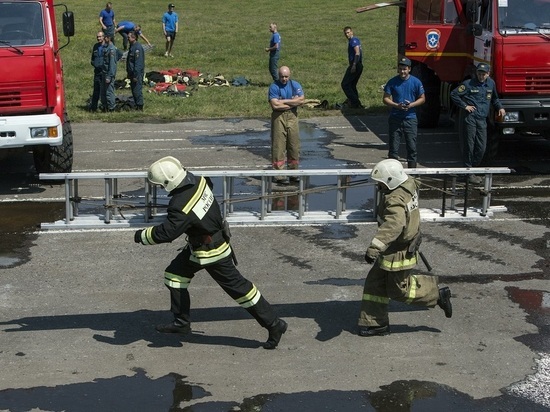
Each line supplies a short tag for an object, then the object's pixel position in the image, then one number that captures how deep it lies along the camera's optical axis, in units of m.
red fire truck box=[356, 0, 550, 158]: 14.25
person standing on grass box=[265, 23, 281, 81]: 24.39
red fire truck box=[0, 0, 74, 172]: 13.20
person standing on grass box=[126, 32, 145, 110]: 20.39
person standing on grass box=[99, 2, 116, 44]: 29.02
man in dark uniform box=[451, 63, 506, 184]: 13.66
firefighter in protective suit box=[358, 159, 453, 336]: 7.74
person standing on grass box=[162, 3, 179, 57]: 31.66
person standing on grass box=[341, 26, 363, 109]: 20.70
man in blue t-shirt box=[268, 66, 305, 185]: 13.63
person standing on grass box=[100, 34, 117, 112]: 20.08
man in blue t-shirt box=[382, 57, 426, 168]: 13.93
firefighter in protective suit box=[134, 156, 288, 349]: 7.54
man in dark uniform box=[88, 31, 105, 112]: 20.23
